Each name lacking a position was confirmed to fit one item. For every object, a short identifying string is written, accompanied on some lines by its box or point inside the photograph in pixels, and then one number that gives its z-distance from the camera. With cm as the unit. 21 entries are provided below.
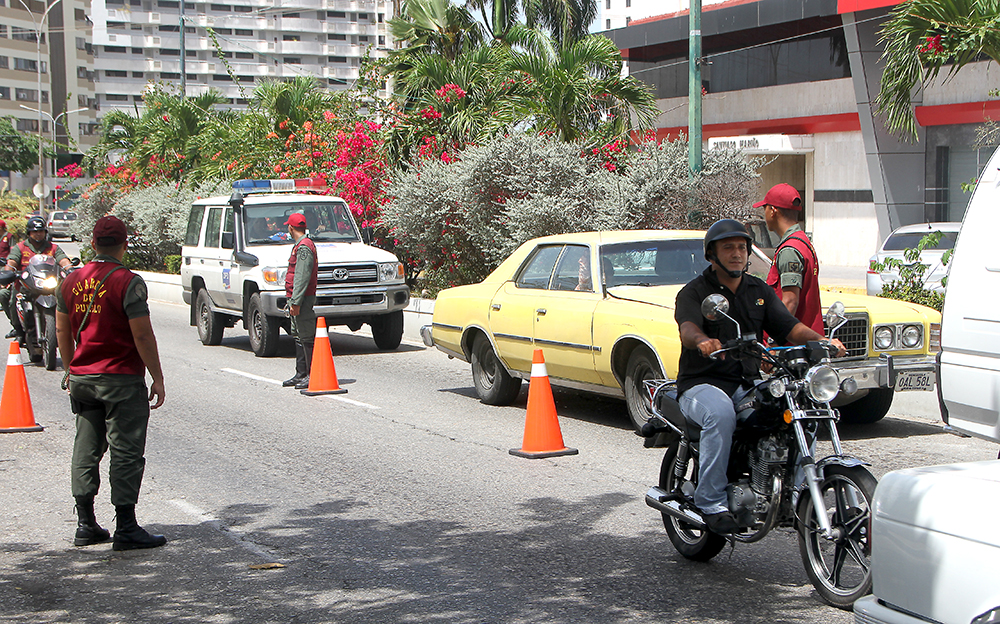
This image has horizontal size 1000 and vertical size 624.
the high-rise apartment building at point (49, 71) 9369
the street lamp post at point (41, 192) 5382
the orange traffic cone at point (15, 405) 1000
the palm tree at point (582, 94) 2002
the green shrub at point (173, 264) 3029
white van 297
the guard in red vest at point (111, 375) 627
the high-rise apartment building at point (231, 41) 11462
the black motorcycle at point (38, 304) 1384
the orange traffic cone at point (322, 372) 1203
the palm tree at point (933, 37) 1487
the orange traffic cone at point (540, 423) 851
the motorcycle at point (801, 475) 491
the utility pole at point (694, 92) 1636
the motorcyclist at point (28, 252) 1377
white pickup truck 1529
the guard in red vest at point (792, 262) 715
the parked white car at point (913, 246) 1719
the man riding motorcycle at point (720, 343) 531
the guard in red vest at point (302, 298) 1249
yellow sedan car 898
